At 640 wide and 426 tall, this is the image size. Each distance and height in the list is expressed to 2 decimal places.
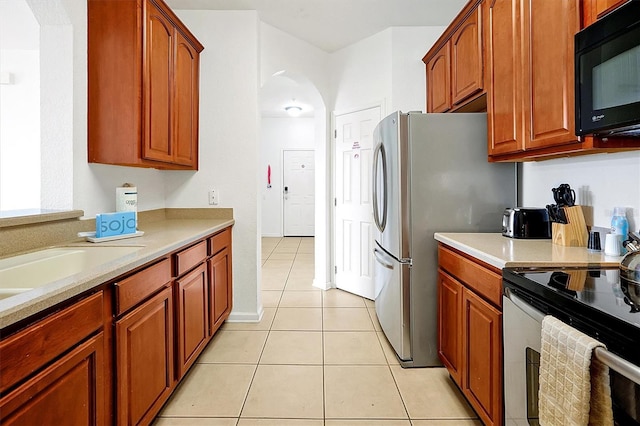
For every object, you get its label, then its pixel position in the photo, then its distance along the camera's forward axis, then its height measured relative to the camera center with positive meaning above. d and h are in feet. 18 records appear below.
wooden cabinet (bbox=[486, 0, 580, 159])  4.64 +2.25
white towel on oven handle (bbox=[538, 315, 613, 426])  2.57 -1.40
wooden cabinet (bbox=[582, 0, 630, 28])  3.91 +2.53
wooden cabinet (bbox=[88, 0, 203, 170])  6.31 +2.61
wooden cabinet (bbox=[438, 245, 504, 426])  4.53 -1.90
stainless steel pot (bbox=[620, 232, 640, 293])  3.53 -0.64
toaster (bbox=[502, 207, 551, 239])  6.00 -0.21
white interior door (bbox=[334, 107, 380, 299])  11.47 +0.38
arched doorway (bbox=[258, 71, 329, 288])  21.06 +5.44
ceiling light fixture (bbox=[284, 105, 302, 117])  21.12 +6.83
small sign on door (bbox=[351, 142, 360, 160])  11.76 +2.30
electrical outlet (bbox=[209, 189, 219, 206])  9.48 +0.48
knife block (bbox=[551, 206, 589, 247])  5.27 -0.28
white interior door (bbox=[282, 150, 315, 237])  25.49 +1.59
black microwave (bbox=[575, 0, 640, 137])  3.51 +1.61
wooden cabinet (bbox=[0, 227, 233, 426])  2.72 -1.53
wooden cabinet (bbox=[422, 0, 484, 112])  7.01 +3.66
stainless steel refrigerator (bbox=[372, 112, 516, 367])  7.08 +0.34
